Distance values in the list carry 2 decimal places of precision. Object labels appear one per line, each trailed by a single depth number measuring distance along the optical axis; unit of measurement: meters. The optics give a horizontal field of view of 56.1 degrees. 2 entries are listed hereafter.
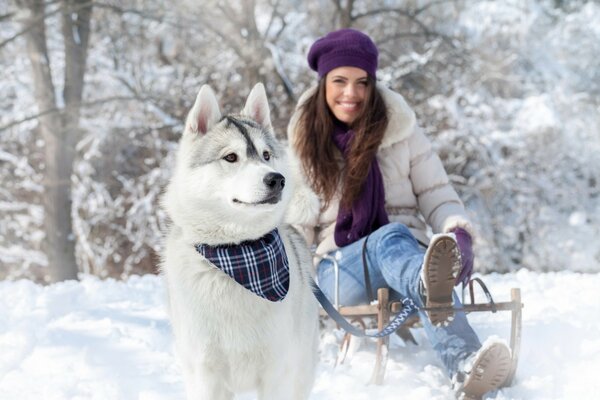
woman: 3.09
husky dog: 2.00
